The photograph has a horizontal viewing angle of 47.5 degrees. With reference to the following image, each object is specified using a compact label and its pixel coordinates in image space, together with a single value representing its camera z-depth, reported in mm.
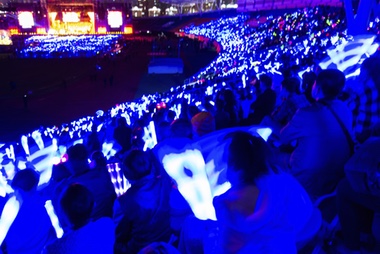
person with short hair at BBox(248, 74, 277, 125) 5293
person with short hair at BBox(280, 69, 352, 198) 3006
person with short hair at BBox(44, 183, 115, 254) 2312
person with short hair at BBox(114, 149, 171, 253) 2943
